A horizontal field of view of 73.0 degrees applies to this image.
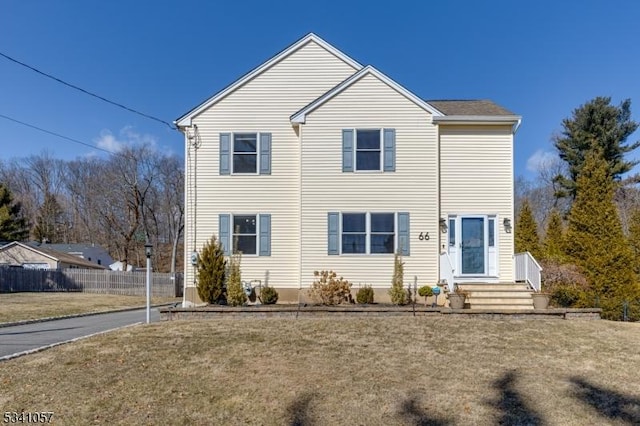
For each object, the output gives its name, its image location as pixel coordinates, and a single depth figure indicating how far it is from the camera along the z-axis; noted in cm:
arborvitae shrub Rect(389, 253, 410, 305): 1221
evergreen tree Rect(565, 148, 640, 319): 1357
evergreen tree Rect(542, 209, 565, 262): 1747
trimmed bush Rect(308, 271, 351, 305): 1246
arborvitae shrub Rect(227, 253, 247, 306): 1233
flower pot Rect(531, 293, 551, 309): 1125
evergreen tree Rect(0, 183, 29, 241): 3856
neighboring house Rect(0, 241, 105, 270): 3516
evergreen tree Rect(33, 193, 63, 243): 4694
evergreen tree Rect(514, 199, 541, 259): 1988
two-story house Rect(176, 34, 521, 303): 1310
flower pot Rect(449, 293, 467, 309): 1120
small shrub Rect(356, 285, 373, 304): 1241
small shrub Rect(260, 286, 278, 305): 1300
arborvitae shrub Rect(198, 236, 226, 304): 1259
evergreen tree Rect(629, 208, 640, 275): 1634
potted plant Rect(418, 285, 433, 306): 1249
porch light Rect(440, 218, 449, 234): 1340
